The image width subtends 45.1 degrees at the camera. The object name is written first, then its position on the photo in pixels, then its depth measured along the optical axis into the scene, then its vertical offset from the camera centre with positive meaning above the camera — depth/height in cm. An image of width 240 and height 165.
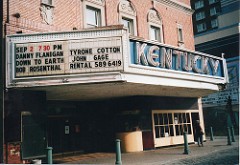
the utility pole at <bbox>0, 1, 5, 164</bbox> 1048 +124
